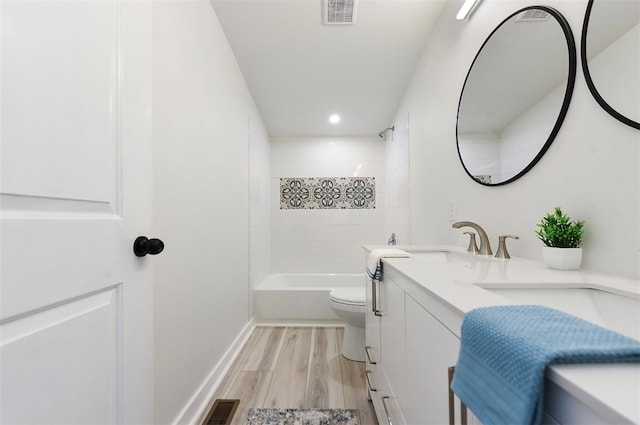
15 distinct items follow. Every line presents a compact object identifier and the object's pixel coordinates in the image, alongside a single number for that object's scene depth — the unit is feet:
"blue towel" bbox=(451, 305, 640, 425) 0.96
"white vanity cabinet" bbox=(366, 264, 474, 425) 1.91
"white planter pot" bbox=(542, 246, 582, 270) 2.59
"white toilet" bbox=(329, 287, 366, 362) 6.61
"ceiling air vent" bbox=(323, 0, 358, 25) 5.34
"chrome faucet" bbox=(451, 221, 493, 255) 3.96
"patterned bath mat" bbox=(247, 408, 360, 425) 4.59
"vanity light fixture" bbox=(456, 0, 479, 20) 4.27
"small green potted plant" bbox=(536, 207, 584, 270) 2.60
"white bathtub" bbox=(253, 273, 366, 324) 9.08
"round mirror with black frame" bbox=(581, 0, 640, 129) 2.20
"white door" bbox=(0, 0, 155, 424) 1.44
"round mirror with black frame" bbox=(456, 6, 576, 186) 2.94
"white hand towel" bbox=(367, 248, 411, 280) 3.86
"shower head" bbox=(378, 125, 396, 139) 10.56
